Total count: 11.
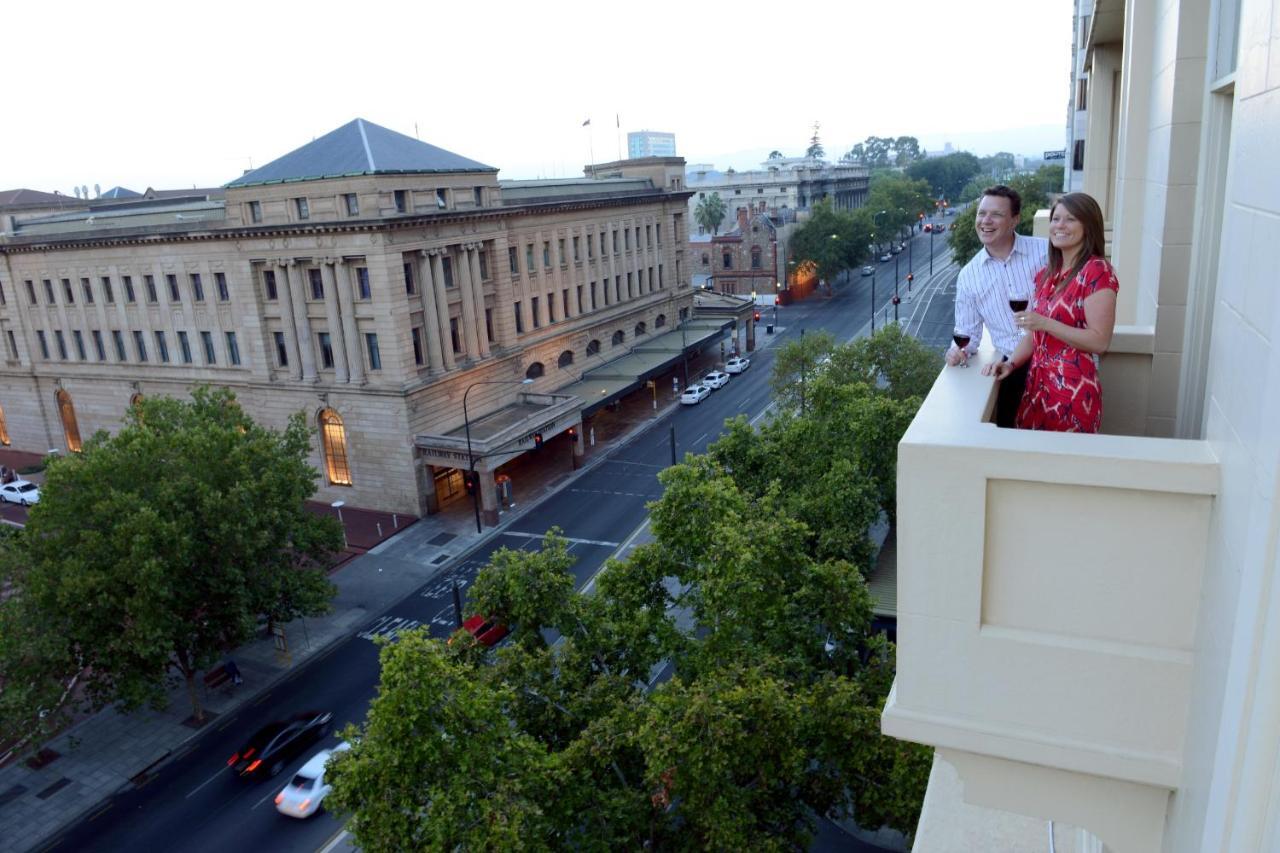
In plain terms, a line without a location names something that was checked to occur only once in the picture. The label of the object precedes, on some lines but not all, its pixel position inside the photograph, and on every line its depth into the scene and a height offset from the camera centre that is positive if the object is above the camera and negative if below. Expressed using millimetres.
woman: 5434 -964
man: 6801 -832
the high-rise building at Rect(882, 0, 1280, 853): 3246 -1862
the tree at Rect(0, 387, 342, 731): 24438 -9579
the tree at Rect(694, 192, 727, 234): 110375 -2587
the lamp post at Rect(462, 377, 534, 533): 42781 -12443
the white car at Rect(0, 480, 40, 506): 49219 -14049
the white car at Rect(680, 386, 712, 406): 61594 -14115
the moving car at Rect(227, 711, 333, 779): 25109 -15082
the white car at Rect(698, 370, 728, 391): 65000 -13871
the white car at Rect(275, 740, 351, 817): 23266 -15094
